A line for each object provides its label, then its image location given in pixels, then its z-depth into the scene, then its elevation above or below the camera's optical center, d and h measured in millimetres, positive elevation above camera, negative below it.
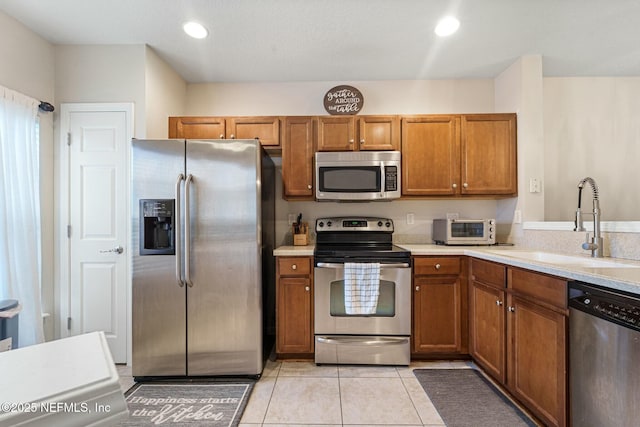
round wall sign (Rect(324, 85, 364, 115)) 3010 +1115
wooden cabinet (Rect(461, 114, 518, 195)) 2844 +551
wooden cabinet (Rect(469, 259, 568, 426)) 1537 -709
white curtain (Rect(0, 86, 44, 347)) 2053 +38
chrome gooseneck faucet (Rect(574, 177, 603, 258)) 1935 -149
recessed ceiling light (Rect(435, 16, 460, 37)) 2203 +1384
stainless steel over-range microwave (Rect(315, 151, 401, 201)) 2797 +363
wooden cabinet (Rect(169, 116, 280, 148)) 2898 +827
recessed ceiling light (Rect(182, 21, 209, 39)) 2273 +1394
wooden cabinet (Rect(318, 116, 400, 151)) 2893 +769
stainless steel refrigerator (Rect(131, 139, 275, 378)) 2248 -327
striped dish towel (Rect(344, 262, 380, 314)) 2443 -582
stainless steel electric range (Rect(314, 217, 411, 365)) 2475 -786
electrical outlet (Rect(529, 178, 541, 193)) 2746 +262
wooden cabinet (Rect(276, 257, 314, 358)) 2537 -775
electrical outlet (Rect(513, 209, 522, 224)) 2799 -13
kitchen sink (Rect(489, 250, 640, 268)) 1694 -286
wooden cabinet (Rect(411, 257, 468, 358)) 2520 -752
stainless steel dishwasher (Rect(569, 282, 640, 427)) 1167 -585
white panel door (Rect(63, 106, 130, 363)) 2500 -64
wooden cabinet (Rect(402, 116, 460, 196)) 2881 +547
